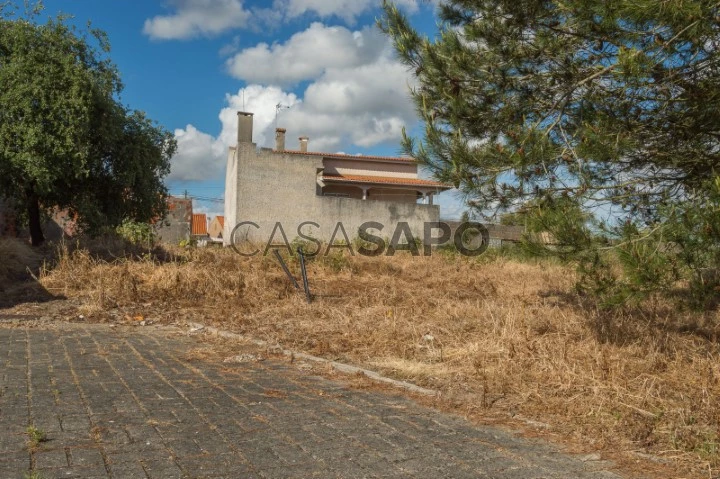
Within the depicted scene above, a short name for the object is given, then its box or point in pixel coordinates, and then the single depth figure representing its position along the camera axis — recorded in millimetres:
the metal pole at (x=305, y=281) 9641
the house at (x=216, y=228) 37800
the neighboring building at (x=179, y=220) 34281
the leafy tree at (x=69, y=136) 12258
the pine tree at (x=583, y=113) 4363
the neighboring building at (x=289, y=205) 22172
